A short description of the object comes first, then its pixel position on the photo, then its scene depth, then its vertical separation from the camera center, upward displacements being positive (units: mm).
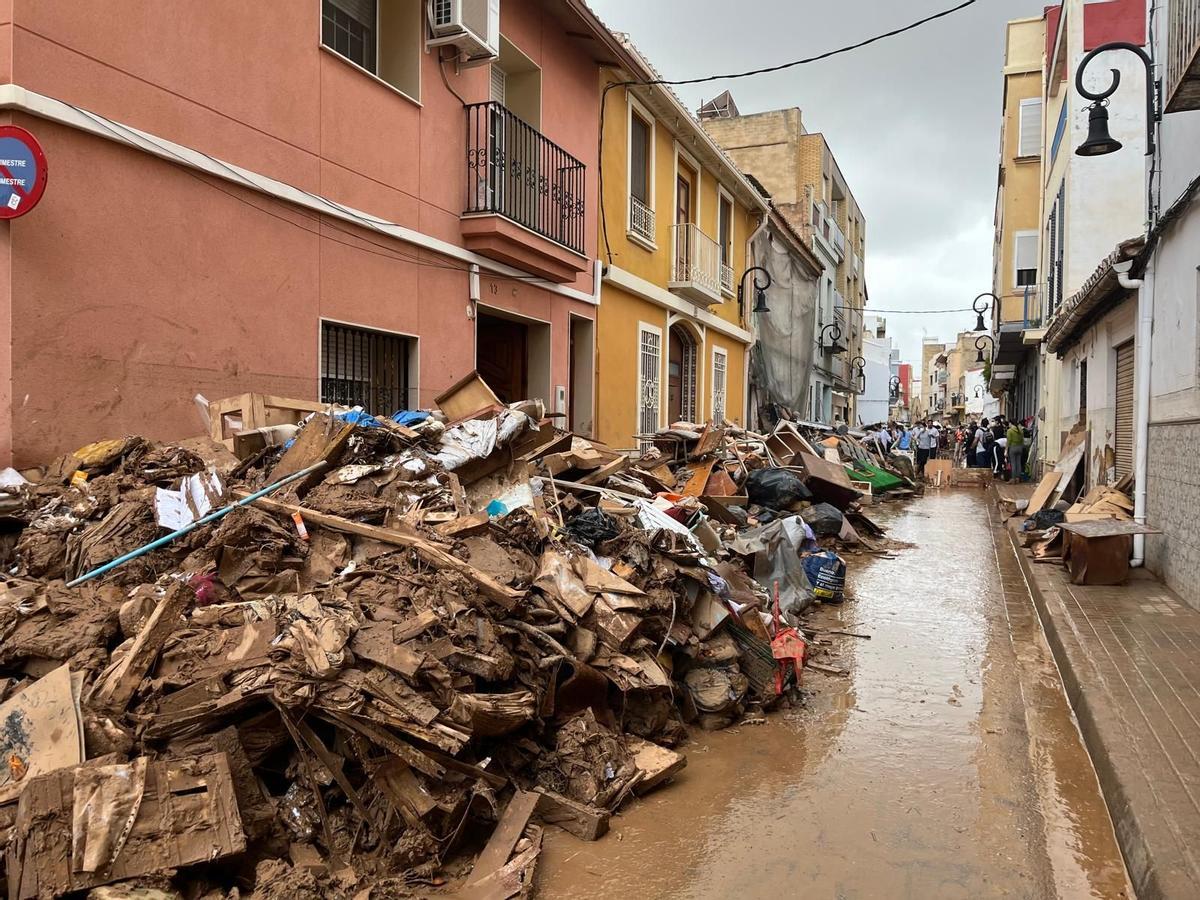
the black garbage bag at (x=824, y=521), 11352 -1299
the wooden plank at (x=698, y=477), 10648 -681
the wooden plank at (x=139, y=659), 3291 -1004
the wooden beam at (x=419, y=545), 4352 -694
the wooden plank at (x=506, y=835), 3363 -1783
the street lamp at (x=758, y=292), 19169 +3219
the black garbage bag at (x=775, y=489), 11445 -879
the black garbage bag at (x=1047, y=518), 11602 -1272
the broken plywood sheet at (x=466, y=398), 7695 +256
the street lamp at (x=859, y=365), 38625 +3031
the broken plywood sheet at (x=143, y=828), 2707 -1430
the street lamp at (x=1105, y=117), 7821 +3171
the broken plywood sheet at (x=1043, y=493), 13688 -1077
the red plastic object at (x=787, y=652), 5449 -1515
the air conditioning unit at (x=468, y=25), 8000 +4001
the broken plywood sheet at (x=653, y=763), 4168 -1780
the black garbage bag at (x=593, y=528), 5875 -750
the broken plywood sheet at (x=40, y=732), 3018 -1188
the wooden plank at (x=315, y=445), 5617 -153
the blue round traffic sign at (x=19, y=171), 4684 +1447
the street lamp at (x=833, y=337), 30047 +3392
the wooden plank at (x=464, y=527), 4996 -633
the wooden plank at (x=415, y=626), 3801 -959
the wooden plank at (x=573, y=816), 3727 -1814
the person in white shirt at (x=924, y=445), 28031 -550
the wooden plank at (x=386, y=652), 3557 -1015
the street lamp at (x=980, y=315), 23641 +3343
